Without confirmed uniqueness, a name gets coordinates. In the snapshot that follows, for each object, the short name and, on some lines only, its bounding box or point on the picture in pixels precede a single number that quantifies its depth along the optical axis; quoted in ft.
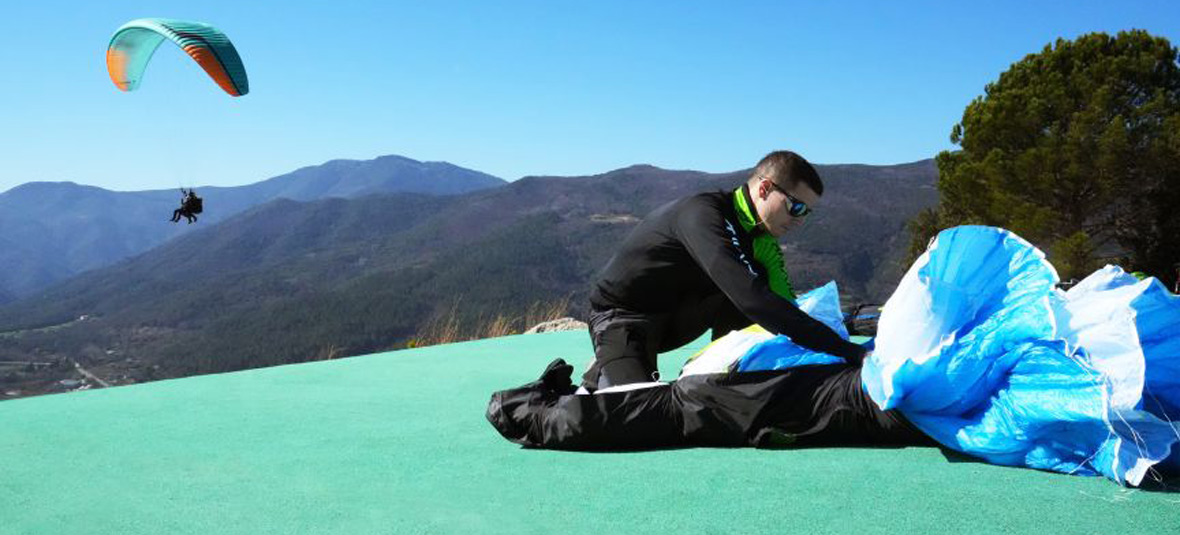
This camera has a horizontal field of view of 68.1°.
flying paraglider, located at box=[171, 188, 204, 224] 44.45
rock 27.99
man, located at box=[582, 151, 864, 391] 9.14
